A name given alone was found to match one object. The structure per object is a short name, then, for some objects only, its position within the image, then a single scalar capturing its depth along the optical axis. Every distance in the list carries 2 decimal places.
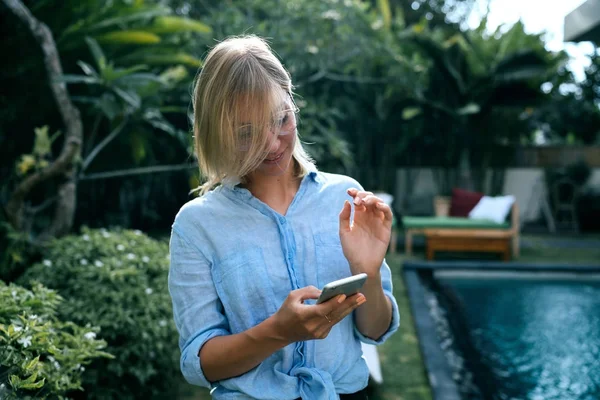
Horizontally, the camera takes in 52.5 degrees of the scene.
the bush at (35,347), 1.52
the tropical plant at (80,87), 4.02
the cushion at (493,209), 8.34
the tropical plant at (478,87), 10.62
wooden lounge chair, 8.09
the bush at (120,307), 2.76
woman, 1.11
